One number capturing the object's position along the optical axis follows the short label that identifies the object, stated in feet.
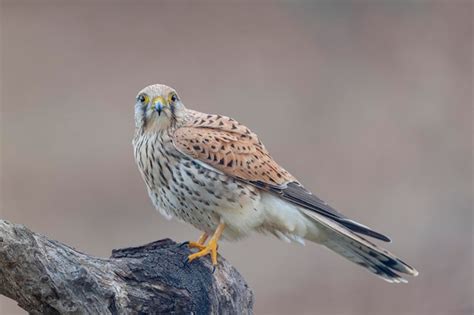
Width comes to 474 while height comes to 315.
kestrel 39.22
